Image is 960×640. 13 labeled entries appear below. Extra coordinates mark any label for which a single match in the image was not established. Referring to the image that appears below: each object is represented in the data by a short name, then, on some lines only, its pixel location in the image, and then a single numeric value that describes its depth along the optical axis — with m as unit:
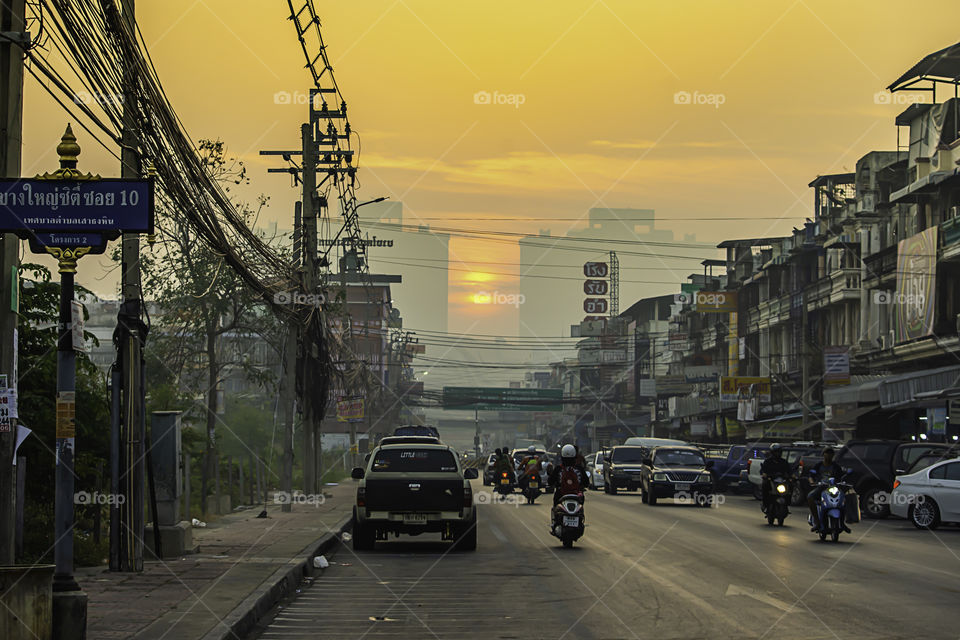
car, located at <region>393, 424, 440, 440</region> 49.79
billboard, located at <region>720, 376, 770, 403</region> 72.06
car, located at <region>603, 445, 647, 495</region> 48.50
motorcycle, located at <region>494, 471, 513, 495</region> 44.41
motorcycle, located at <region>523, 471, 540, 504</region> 39.41
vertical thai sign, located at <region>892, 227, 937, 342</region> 47.53
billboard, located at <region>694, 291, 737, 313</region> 87.69
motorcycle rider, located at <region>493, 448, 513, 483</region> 44.34
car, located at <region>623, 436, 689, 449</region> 54.34
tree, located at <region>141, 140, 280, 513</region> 39.25
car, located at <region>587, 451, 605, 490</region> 55.19
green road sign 121.75
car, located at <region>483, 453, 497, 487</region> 62.11
